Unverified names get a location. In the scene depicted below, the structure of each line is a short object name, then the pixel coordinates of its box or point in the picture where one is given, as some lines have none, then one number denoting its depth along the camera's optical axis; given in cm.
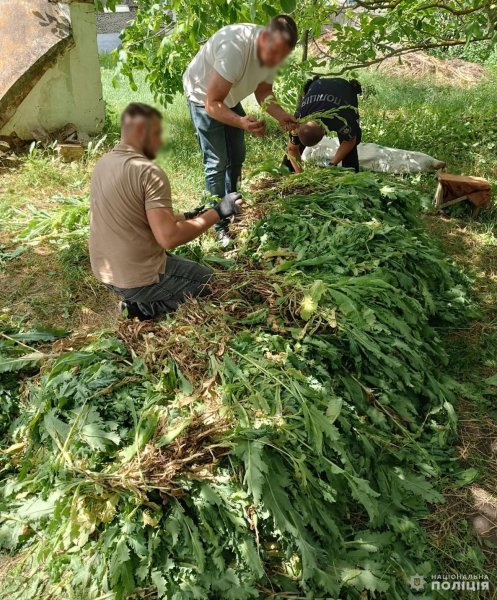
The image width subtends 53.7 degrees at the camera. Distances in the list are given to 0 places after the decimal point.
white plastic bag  591
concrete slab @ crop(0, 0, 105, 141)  607
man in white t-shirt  353
